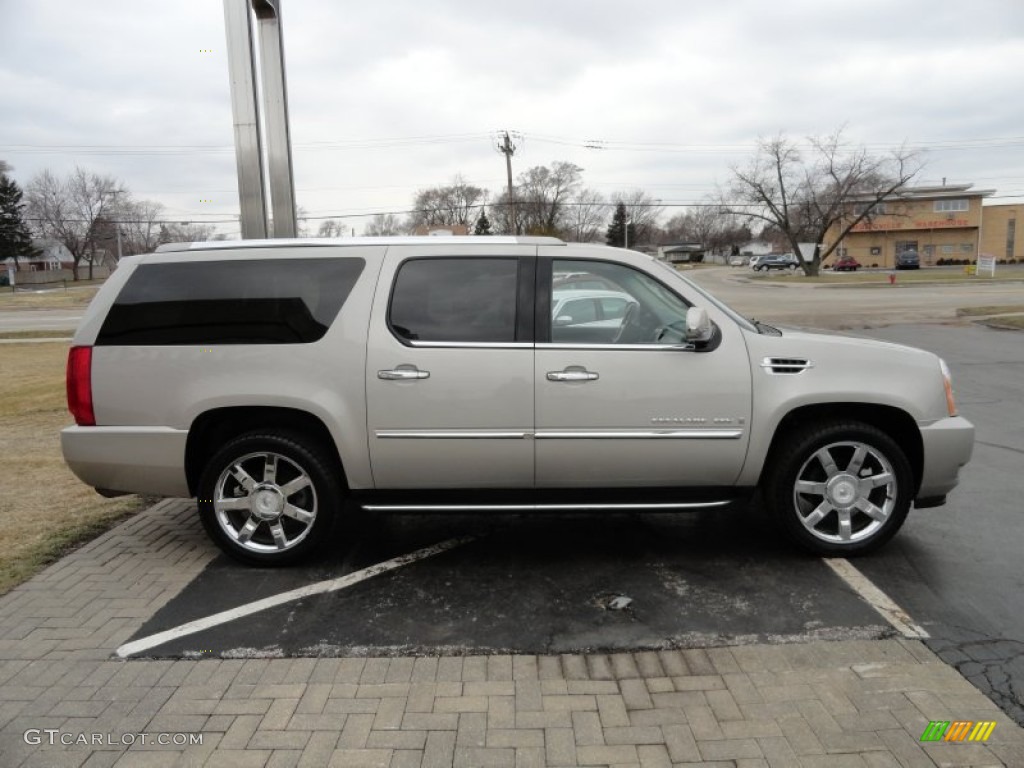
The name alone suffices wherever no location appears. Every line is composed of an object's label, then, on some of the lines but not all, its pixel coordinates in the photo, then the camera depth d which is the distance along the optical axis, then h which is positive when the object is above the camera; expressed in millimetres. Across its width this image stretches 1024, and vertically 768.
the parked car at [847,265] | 71688 -1681
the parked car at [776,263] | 75125 -1396
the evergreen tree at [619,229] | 93688 +2790
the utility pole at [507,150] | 44344 +6093
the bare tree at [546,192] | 69500 +5874
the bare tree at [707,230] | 117500 +3231
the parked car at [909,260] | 68125 -1189
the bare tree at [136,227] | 80312 +3466
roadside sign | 49219 -1176
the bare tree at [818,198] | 59812 +4192
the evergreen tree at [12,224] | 81688 +3989
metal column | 7602 +1465
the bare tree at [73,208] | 83875 +5866
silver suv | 4000 -771
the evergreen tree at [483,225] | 69625 +2639
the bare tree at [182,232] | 66012 +2426
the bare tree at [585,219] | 77825 +4013
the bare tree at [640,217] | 98688 +4683
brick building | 72250 +1904
